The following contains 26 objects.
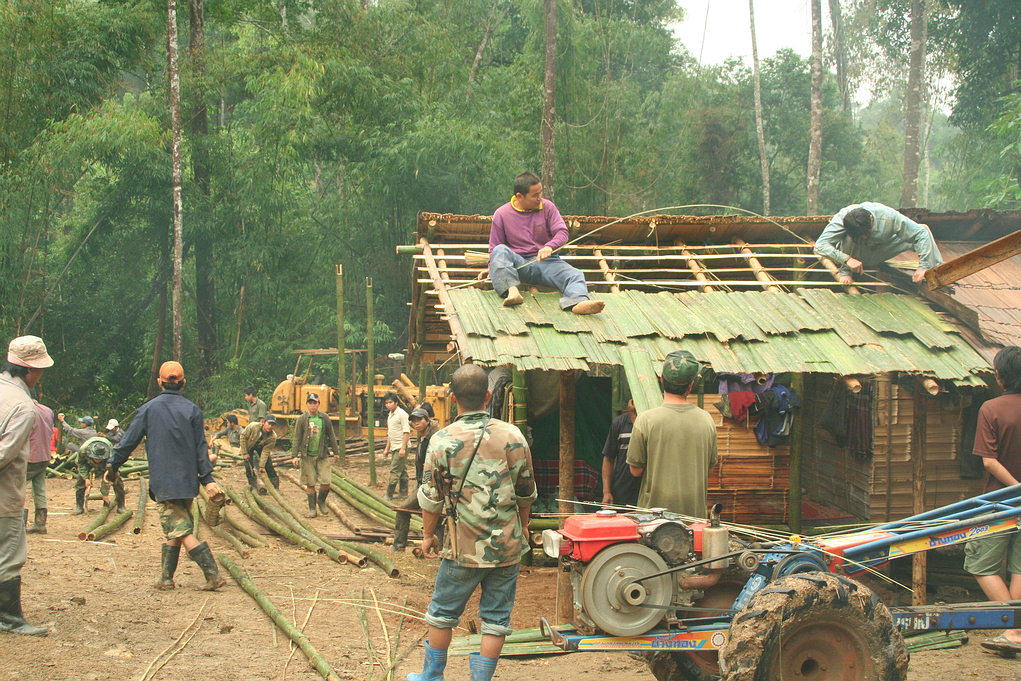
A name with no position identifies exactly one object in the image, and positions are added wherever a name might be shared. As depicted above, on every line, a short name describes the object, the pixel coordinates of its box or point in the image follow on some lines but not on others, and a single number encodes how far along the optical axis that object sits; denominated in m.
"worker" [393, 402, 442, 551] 10.51
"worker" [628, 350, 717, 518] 5.56
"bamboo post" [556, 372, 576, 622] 7.88
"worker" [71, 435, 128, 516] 12.92
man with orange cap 7.65
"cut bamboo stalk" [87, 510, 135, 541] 11.01
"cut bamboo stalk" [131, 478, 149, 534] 12.05
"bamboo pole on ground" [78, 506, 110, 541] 10.84
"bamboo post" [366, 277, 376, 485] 17.88
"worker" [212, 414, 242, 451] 18.89
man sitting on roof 8.62
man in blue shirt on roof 9.12
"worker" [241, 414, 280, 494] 15.48
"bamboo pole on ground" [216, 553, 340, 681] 5.80
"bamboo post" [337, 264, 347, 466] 19.28
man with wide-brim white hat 5.89
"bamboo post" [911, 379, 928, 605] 7.60
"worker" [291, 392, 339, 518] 14.16
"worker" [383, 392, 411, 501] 15.16
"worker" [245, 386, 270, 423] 17.86
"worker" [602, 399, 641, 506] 6.89
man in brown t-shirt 5.98
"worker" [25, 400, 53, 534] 10.34
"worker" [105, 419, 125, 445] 14.88
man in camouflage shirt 4.86
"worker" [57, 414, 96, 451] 15.34
